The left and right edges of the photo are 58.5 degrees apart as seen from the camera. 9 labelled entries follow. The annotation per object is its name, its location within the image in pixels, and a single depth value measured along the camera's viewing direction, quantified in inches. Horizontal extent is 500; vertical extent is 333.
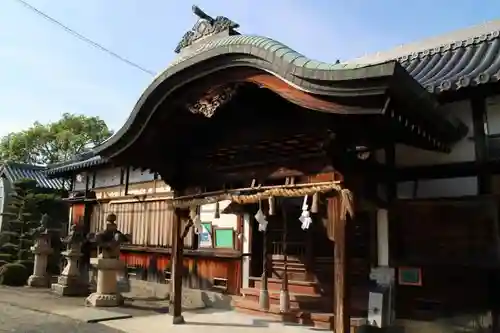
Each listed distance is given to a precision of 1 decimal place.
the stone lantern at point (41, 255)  661.9
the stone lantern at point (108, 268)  470.0
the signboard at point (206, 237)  508.4
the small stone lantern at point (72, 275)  569.3
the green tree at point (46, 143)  1536.7
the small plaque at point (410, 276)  292.4
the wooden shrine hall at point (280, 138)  234.1
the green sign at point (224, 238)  483.3
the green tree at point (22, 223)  758.5
